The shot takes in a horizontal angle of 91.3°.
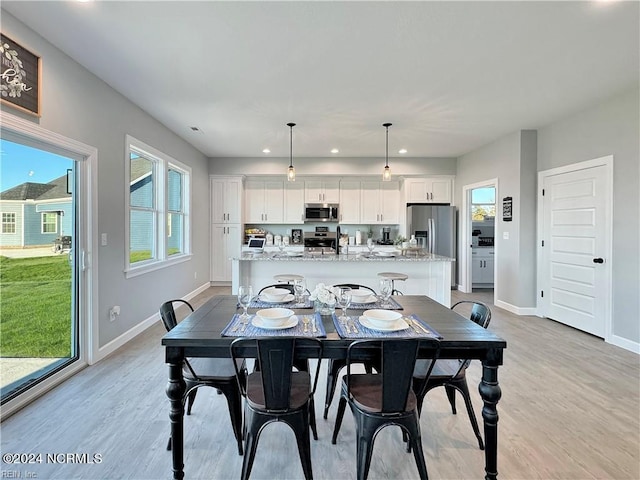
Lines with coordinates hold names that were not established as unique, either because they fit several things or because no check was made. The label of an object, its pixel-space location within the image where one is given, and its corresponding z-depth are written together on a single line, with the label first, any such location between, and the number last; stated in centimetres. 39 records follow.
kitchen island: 417
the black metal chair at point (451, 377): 173
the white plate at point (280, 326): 164
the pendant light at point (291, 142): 436
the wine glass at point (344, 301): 186
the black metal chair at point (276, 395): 138
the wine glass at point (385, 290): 212
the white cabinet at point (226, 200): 643
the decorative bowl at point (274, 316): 164
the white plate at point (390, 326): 163
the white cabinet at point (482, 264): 635
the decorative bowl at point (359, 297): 217
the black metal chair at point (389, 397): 138
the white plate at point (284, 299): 217
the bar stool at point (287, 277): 383
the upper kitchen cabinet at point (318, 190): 663
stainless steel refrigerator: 620
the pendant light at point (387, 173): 439
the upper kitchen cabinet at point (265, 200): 666
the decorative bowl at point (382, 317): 164
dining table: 150
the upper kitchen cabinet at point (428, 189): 645
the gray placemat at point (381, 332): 155
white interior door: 359
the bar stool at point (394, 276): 396
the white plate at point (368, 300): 216
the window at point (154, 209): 377
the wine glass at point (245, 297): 184
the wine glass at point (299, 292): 220
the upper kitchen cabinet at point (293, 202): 665
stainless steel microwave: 659
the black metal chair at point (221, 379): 172
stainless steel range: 673
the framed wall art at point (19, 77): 203
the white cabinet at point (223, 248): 645
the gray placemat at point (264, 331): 156
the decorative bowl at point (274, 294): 219
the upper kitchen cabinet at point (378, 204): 666
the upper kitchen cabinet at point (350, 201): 666
